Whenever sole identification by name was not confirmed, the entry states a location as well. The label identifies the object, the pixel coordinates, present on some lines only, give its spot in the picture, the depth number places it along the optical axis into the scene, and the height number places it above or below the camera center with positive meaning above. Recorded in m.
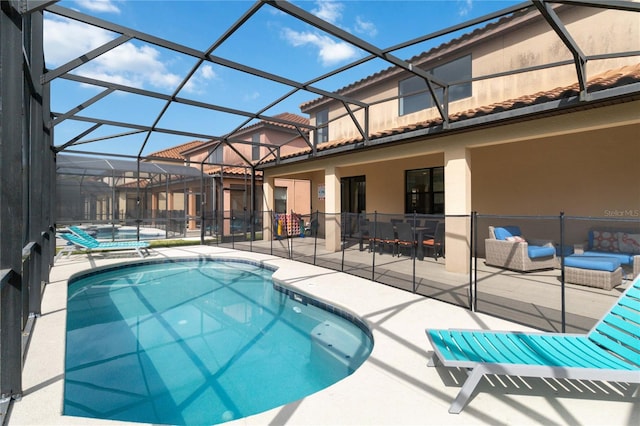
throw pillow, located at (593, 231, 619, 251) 6.82 -0.68
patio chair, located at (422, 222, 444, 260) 8.54 -0.91
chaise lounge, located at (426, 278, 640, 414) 2.47 -1.28
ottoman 5.60 -1.13
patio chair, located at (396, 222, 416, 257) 8.98 -0.71
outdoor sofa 6.22 -0.78
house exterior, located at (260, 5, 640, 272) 5.73 +1.79
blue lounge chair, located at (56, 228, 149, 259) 9.88 -1.13
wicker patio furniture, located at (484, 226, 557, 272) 6.94 -0.96
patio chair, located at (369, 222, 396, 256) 9.48 -0.80
